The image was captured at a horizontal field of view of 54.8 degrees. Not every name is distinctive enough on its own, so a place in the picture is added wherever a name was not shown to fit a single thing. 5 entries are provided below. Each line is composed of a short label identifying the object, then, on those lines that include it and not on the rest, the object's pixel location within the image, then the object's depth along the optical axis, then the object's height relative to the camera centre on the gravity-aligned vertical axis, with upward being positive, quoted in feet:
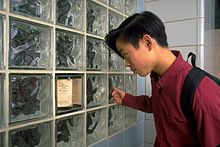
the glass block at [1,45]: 1.84 +0.23
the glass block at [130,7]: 3.89 +1.25
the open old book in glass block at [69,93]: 2.43 -0.25
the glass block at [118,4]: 3.39 +1.13
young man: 1.77 -0.11
